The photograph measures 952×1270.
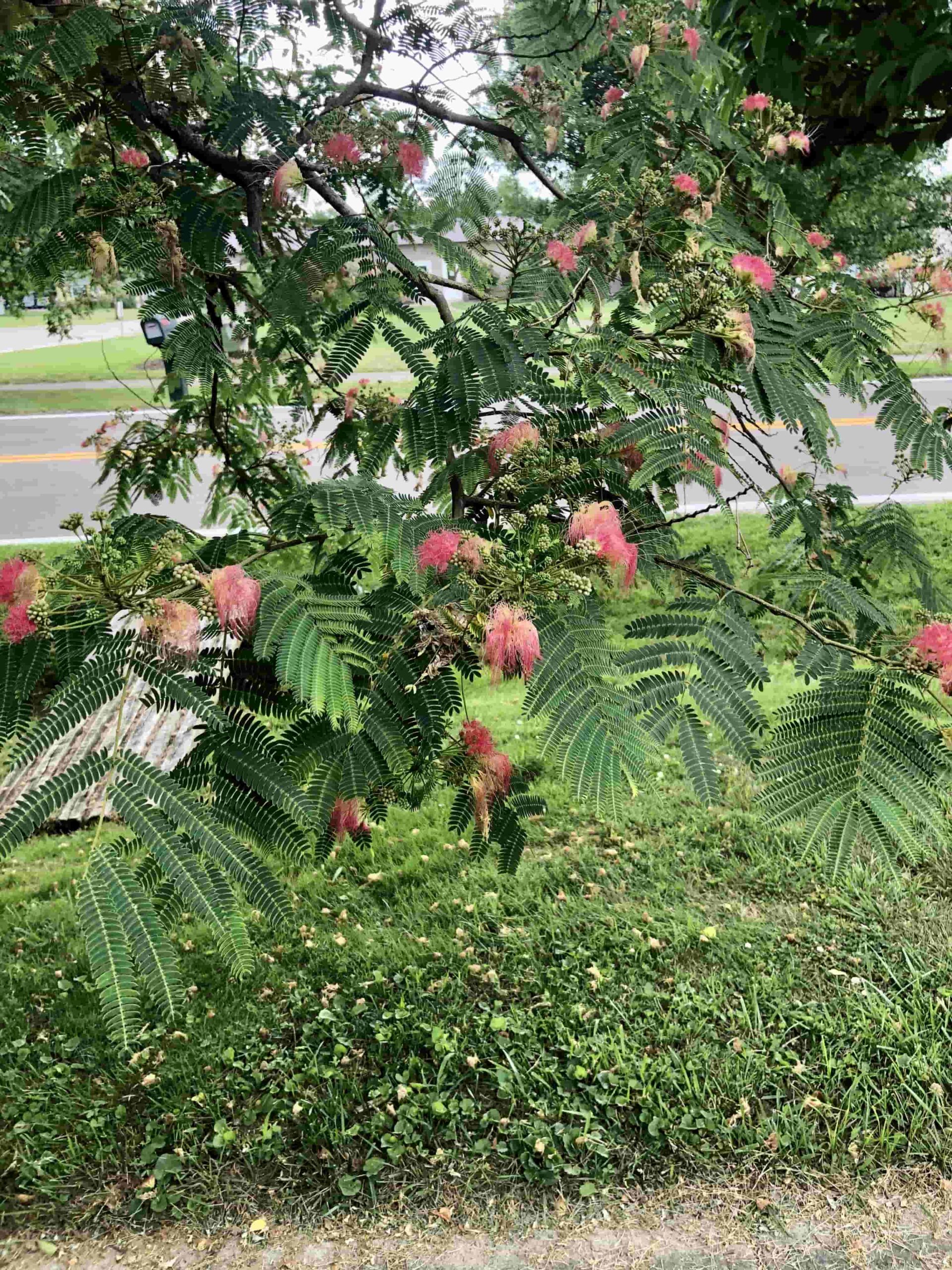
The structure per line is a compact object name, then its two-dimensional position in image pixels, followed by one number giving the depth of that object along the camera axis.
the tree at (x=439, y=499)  1.59
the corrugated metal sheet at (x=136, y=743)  3.83
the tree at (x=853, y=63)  3.30
